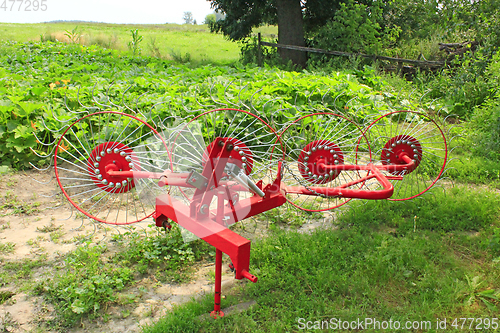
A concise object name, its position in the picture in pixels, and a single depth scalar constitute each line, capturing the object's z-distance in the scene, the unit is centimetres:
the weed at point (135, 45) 1101
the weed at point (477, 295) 268
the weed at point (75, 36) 1359
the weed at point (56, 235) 337
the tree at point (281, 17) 1180
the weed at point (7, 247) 319
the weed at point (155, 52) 1439
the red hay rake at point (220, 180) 242
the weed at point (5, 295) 265
